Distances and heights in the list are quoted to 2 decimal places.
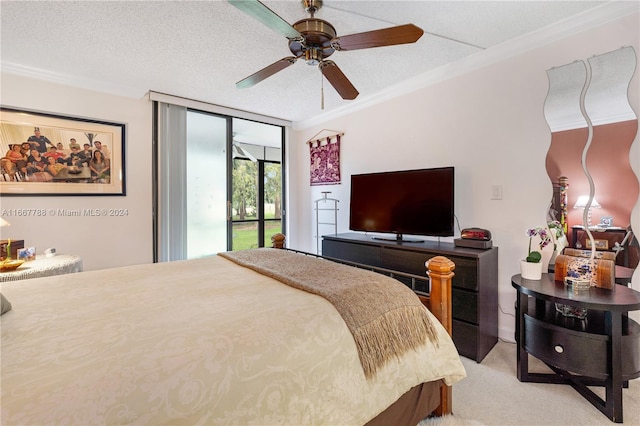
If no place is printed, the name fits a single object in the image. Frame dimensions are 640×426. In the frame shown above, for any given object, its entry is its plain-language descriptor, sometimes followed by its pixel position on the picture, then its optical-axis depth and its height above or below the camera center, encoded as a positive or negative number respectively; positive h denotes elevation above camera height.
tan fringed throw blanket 1.13 -0.43
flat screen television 2.59 +0.06
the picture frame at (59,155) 2.72 +0.56
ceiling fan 1.42 +0.95
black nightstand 1.54 -0.76
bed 0.71 -0.42
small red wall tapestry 4.02 +0.69
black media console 2.18 -0.60
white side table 2.04 -0.44
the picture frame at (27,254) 2.30 -0.36
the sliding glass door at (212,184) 3.46 +0.36
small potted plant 1.91 -0.40
